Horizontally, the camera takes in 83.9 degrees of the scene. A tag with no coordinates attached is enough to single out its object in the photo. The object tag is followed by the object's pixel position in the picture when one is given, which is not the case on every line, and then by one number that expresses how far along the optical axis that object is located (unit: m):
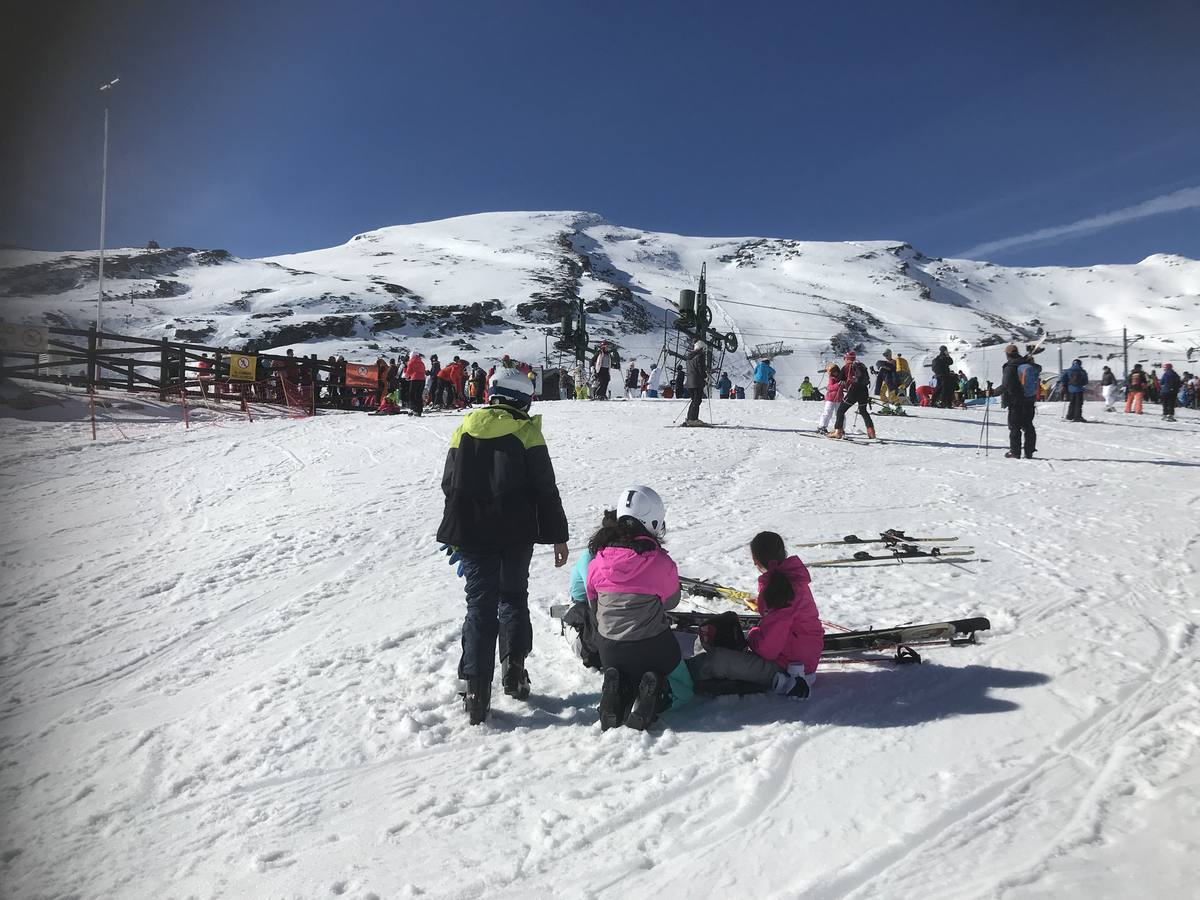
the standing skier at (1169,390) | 17.88
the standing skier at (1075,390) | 16.47
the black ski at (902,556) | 5.63
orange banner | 20.31
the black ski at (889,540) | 6.13
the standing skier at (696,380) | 14.22
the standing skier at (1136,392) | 18.98
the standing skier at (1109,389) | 19.86
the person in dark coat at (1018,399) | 10.53
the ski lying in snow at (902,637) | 3.75
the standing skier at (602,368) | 20.84
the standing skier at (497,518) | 3.32
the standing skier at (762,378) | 23.70
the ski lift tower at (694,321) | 20.53
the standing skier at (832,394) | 12.79
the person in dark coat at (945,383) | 19.65
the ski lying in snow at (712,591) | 4.71
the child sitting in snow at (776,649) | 3.42
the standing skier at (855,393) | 12.60
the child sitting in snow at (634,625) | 3.21
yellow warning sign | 17.78
